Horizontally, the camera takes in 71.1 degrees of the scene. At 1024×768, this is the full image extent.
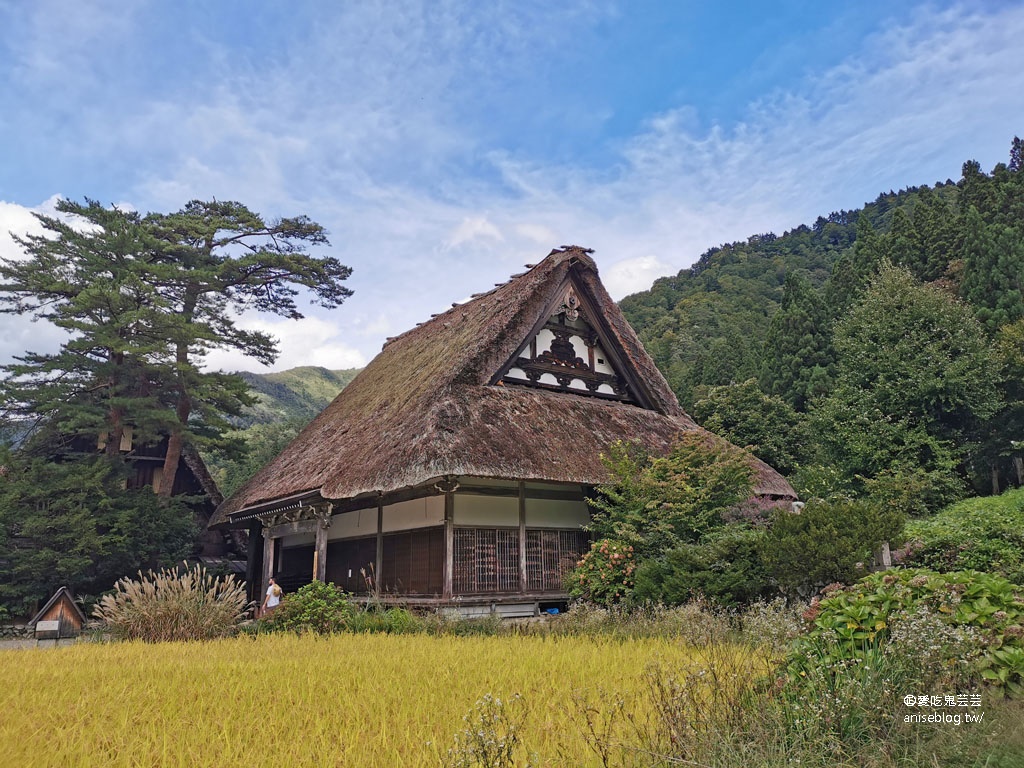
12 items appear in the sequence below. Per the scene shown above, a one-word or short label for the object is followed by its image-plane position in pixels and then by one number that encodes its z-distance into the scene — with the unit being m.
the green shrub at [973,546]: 10.07
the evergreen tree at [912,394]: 22.97
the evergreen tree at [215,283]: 18.86
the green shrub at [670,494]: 11.84
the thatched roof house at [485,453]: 12.27
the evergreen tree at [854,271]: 35.72
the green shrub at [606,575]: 11.27
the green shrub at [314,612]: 10.40
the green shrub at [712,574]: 9.58
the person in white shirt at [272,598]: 12.91
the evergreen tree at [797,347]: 32.69
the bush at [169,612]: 9.73
